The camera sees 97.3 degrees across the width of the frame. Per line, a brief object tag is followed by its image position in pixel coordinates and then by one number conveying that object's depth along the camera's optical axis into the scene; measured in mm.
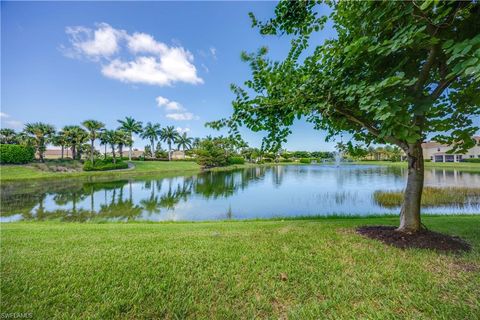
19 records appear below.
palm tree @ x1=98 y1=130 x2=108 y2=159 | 47656
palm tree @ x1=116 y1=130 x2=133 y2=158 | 50875
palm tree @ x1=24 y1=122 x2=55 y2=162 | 41938
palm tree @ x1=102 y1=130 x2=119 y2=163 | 49012
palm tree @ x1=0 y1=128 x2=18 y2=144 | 44059
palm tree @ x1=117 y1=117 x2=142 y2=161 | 56906
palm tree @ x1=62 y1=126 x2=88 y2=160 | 43094
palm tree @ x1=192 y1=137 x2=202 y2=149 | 81488
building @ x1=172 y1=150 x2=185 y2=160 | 91750
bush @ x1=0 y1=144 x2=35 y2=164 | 32000
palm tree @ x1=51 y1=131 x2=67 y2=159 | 43719
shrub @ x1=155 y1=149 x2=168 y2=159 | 71331
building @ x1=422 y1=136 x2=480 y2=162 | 54631
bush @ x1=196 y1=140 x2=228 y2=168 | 51812
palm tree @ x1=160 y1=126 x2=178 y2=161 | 68169
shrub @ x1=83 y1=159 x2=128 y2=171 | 38250
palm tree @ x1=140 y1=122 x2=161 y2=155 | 64562
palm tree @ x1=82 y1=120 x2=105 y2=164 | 43312
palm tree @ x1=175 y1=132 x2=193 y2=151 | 74681
